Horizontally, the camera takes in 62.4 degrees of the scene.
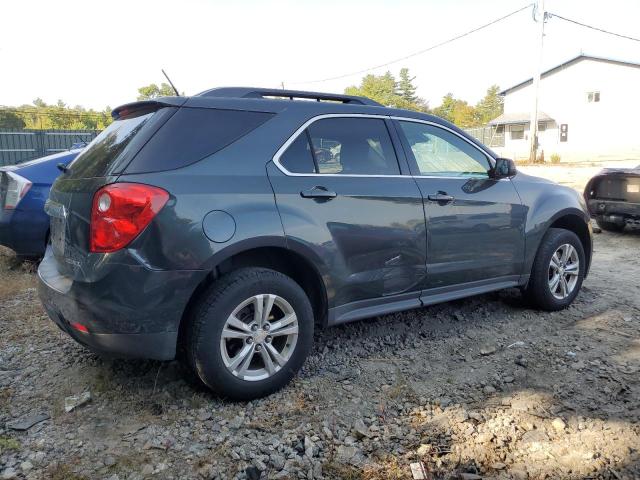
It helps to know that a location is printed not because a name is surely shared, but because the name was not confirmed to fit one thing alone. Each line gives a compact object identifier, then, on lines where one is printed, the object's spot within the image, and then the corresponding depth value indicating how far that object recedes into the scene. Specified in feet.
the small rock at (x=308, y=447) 8.46
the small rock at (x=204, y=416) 9.35
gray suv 8.84
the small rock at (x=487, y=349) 12.34
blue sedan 17.63
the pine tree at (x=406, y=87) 304.91
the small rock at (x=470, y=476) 7.83
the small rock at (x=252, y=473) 7.88
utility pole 78.38
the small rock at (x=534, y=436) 8.76
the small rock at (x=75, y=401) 9.70
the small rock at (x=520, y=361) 11.56
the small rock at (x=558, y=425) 9.00
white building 108.17
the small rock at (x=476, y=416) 9.44
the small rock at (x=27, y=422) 9.09
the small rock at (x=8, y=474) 7.72
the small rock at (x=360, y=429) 8.97
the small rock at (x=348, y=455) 8.31
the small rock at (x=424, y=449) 8.45
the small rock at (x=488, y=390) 10.41
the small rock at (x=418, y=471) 7.87
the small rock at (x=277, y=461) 8.14
